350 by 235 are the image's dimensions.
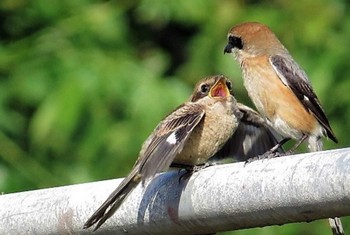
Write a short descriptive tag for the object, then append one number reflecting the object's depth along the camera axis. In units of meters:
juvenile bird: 7.70
